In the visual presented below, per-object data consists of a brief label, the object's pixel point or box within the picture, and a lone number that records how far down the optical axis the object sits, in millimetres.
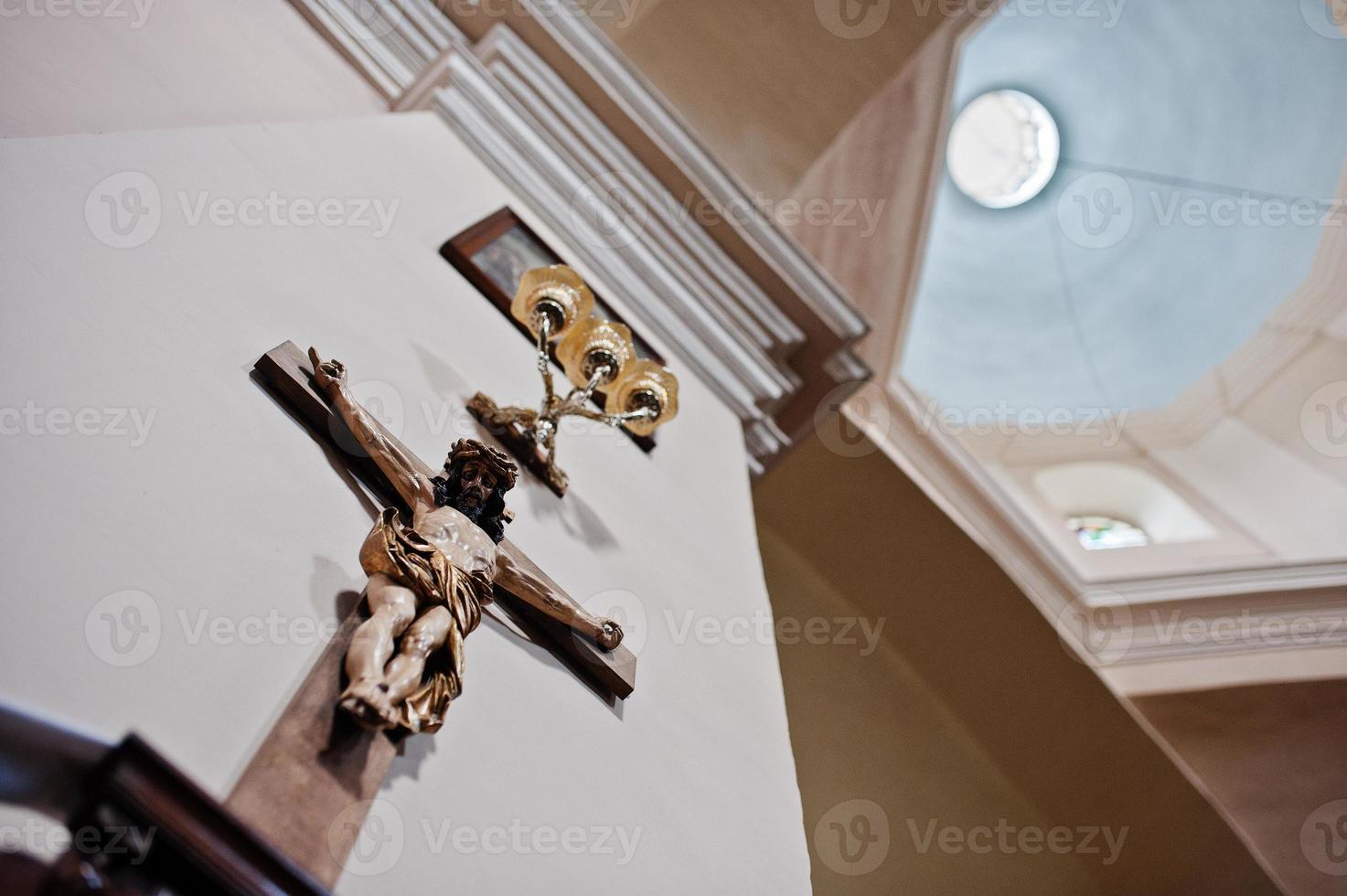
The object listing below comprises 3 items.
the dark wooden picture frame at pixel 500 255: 3646
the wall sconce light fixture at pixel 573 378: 3102
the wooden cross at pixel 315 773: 1623
